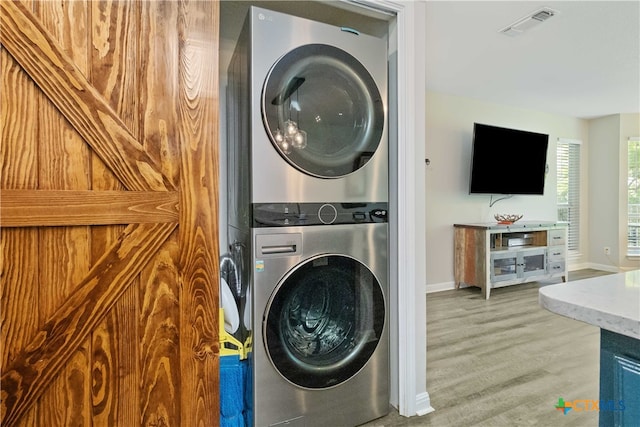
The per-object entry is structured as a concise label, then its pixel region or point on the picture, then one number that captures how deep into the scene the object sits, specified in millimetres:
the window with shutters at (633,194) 5227
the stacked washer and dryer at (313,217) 1395
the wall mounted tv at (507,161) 4238
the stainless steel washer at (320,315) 1398
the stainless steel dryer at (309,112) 1392
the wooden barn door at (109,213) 991
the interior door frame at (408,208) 1664
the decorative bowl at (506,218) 4309
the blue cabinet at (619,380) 635
